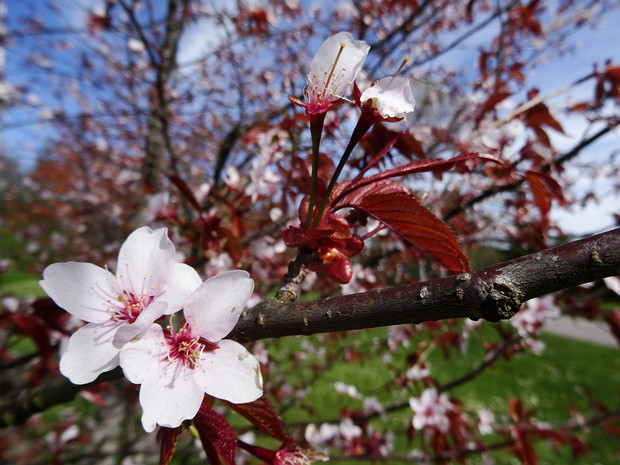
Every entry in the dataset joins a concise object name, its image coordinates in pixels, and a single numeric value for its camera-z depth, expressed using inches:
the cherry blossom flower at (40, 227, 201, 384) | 3.3
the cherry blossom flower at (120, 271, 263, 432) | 3.2
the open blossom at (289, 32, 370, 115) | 3.6
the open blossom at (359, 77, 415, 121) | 3.4
